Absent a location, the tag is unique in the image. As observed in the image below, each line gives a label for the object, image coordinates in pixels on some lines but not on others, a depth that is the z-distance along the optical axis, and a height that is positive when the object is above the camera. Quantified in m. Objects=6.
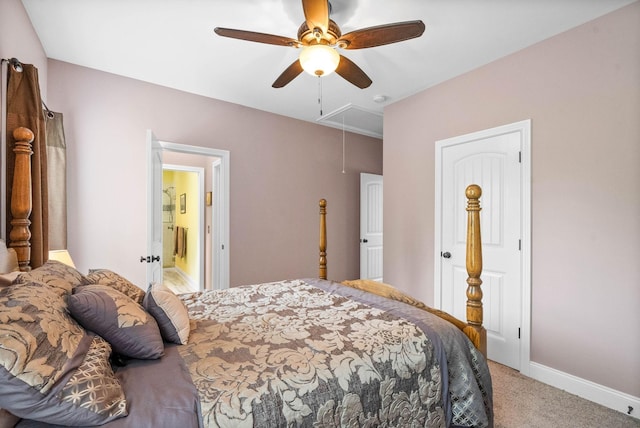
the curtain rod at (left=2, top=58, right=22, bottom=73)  1.78 +0.85
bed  0.83 -0.56
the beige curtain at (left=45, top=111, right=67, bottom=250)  2.49 +0.25
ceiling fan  1.63 +1.00
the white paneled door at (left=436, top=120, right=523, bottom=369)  2.61 -0.15
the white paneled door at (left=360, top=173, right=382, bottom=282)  4.89 -0.23
